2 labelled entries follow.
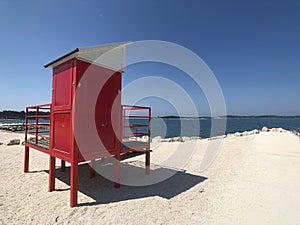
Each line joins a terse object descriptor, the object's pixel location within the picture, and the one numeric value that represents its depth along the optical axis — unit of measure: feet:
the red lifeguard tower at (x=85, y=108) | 12.84
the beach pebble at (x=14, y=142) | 36.31
